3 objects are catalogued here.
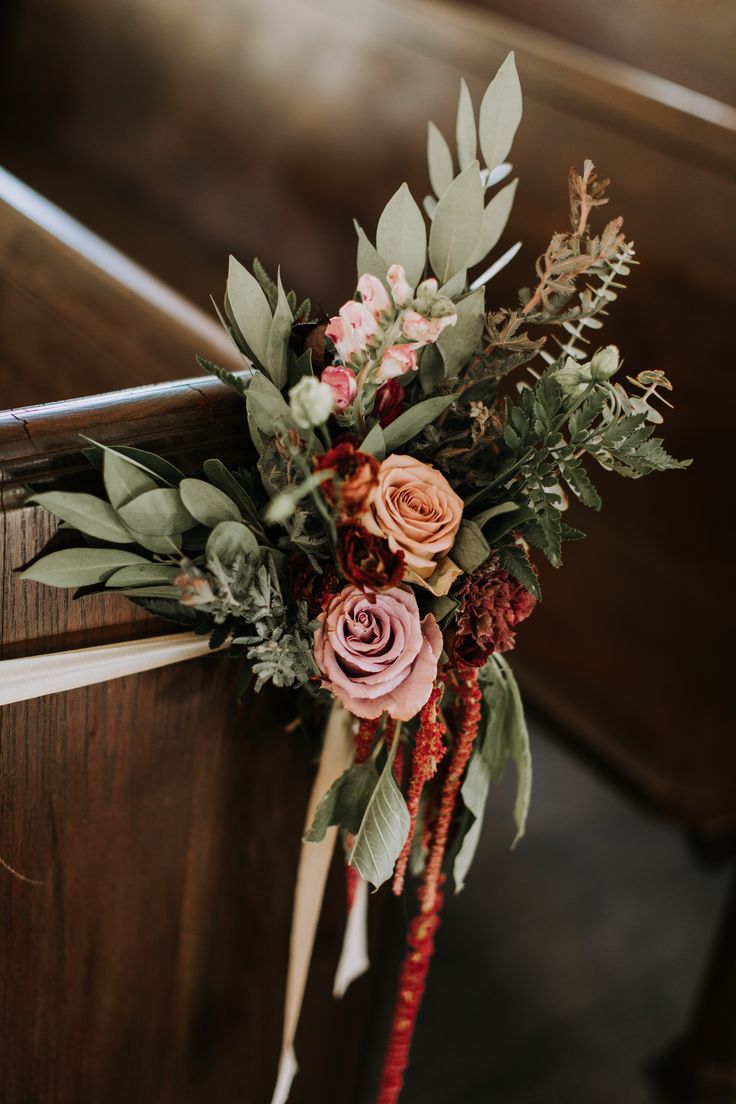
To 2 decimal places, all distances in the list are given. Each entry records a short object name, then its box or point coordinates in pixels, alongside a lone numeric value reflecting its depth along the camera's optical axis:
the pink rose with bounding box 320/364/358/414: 0.70
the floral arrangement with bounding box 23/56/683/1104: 0.68
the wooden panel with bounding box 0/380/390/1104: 0.77
